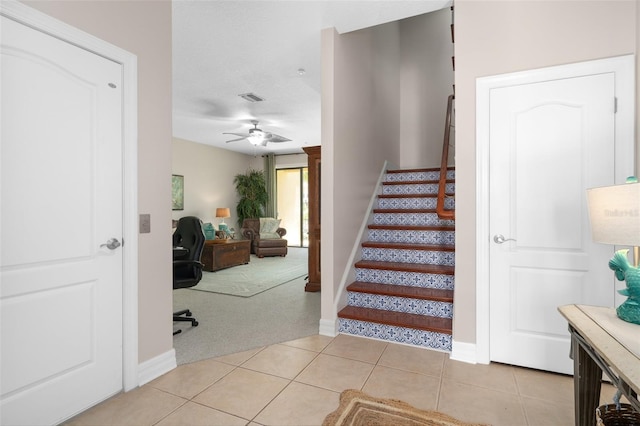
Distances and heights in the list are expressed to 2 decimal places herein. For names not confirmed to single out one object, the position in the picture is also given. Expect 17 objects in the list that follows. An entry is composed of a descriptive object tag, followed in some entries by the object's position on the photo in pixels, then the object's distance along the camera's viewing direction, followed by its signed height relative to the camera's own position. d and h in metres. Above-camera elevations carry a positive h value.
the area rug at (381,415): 1.73 -1.15
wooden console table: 1.00 -0.48
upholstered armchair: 7.77 -0.59
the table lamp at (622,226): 1.20 -0.05
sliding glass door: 9.81 +0.31
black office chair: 3.22 -0.48
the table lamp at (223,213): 8.23 +0.00
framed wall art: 7.42 +0.50
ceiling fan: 6.11 +1.51
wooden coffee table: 5.96 -0.82
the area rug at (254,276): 4.65 -1.11
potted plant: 9.12 +0.55
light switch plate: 2.15 -0.07
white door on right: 2.13 +0.02
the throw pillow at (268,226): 8.23 -0.34
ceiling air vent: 4.87 +1.83
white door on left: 1.56 -0.08
